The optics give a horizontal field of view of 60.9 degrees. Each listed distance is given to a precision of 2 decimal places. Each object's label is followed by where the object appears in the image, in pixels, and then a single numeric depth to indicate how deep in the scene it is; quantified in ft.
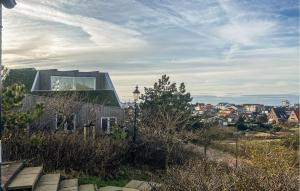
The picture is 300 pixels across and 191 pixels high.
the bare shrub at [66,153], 20.01
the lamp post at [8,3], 10.13
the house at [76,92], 43.06
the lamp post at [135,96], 26.97
